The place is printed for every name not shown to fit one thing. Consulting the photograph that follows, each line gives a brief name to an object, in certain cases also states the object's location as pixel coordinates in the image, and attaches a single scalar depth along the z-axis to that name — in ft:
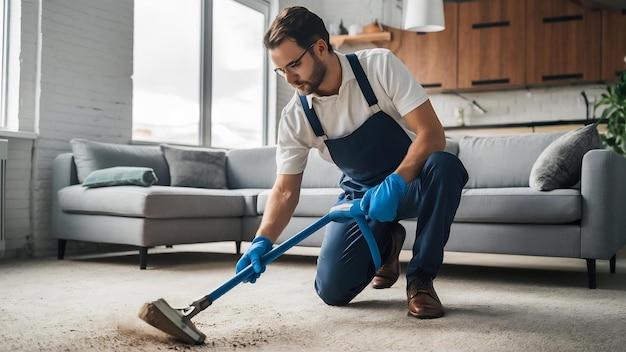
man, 5.80
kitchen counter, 18.58
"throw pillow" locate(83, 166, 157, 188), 10.45
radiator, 11.02
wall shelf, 21.09
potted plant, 15.10
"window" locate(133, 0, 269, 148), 15.66
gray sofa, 8.02
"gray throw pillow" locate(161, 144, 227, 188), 12.83
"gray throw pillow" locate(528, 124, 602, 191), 8.44
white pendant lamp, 15.37
